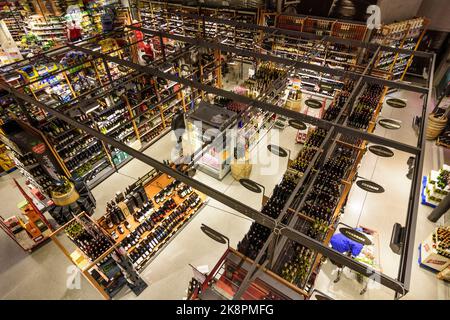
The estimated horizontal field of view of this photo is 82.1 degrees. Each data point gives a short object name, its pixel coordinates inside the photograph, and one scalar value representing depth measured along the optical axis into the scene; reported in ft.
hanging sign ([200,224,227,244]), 9.29
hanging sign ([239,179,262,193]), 9.52
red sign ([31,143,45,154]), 18.76
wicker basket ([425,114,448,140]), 28.32
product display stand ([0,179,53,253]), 18.47
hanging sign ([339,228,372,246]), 8.32
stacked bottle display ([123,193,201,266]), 17.38
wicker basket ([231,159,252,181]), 23.44
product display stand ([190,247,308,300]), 10.91
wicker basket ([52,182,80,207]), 19.43
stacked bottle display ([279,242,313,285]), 11.93
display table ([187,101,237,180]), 20.67
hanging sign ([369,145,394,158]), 11.11
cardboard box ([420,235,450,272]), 17.26
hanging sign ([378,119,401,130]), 12.60
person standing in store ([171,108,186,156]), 24.05
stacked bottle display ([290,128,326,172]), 17.99
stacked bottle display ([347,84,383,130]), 21.84
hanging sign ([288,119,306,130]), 13.05
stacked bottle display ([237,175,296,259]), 12.42
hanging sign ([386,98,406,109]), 14.24
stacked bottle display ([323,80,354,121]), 22.62
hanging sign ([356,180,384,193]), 9.32
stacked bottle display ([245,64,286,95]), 27.99
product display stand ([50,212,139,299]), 14.73
